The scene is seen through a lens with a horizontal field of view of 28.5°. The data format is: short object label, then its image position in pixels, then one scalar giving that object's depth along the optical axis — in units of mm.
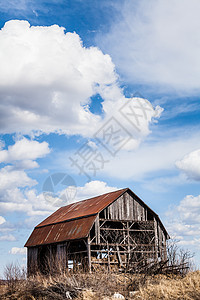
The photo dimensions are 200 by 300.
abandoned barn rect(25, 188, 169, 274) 27984
